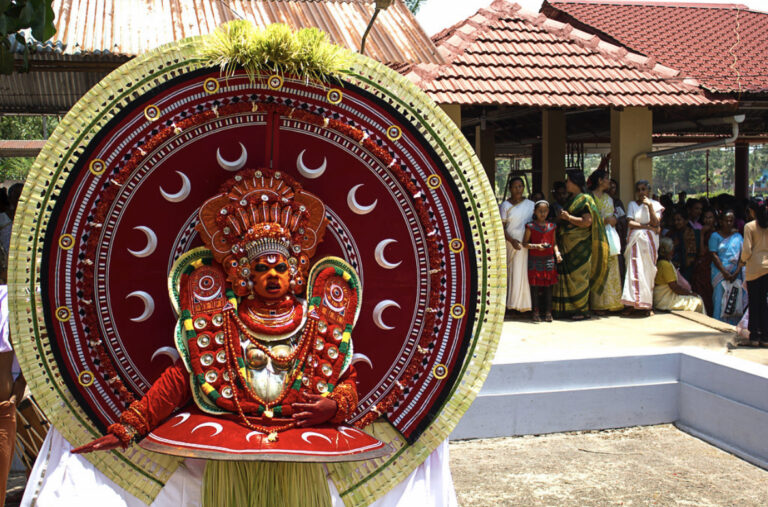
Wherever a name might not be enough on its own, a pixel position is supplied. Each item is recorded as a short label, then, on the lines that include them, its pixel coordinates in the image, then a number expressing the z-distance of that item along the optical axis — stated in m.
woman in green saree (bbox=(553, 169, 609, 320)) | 8.19
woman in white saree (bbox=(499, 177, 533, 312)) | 8.27
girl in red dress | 8.18
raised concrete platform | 5.30
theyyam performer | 2.98
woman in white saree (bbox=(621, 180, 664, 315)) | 8.52
